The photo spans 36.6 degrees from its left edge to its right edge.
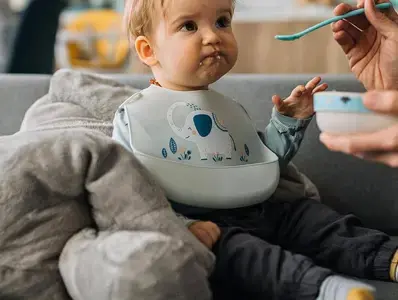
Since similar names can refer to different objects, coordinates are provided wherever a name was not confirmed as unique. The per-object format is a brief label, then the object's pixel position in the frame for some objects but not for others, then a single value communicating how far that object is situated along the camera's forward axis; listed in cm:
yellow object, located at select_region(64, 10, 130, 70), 447
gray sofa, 143
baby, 105
